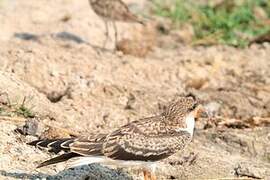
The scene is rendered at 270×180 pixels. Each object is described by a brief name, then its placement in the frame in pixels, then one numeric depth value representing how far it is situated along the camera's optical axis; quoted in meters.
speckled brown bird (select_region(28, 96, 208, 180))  12.69
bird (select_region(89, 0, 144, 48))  22.12
